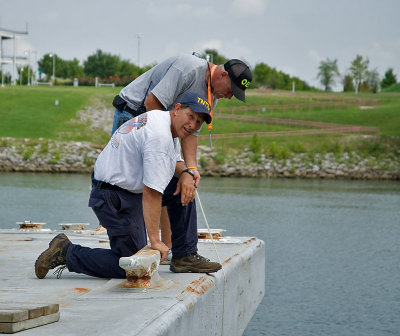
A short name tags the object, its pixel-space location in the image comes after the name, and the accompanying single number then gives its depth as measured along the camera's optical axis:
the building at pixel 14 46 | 124.88
